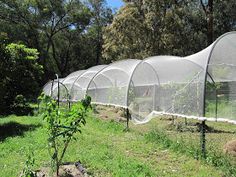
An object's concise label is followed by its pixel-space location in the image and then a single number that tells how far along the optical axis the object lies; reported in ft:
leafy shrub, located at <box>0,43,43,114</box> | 26.13
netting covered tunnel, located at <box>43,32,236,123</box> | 14.19
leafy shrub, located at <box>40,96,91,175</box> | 11.11
